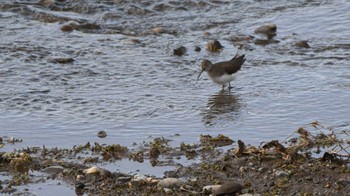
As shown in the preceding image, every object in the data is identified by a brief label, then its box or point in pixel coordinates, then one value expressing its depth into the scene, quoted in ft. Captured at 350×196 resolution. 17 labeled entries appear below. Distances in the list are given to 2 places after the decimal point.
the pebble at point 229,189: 46.68
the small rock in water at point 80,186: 49.01
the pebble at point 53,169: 51.67
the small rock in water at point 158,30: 93.85
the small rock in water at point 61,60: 81.00
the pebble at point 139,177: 49.28
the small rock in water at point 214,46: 86.65
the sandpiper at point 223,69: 73.35
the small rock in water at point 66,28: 94.02
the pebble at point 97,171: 50.24
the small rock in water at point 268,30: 91.19
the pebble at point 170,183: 48.03
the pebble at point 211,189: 47.03
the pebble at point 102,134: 59.16
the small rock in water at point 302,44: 85.55
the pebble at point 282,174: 48.91
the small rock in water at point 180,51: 84.12
